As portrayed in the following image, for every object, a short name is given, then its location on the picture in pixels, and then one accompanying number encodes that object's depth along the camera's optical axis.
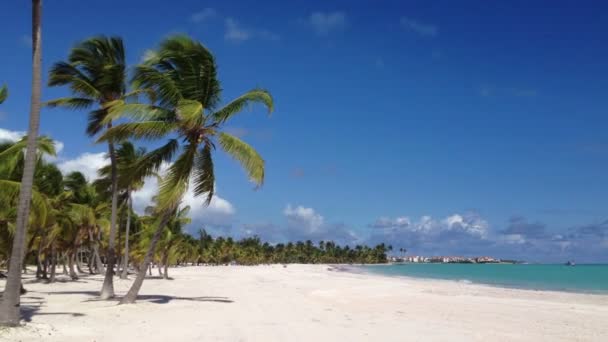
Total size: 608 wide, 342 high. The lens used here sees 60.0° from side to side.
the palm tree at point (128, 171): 15.41
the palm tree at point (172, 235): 34.88
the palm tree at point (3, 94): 12.43
